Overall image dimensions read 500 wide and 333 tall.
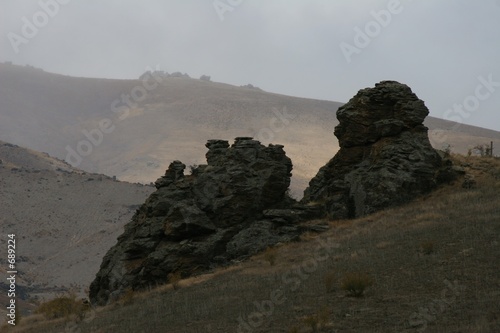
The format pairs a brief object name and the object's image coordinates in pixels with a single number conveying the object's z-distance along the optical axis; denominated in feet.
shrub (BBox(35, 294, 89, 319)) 84.89
